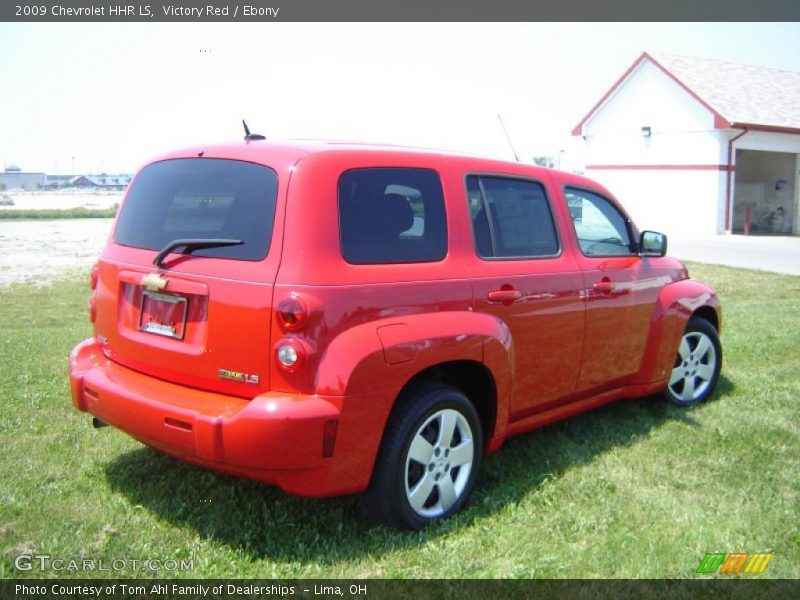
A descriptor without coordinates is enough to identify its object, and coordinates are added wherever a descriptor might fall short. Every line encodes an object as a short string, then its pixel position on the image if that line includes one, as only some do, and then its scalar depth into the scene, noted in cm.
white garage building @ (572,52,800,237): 2681
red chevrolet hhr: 320
